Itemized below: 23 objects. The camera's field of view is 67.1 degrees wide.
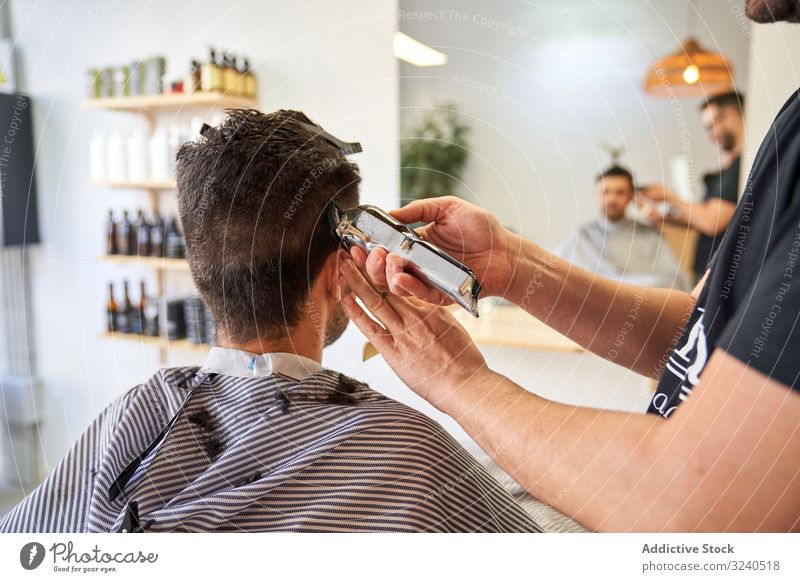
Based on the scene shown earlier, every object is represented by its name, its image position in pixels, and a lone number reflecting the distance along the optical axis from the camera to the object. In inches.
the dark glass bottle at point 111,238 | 74.2
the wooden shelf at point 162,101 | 67.2
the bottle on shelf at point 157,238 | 84.0
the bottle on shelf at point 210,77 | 71.7
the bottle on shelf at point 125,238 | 74.2
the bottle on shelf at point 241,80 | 64.4
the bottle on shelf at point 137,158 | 77.2
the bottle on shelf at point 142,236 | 74.2
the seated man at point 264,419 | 36.1
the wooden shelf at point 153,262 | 75.4
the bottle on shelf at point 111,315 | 71.6
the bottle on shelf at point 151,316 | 82.3
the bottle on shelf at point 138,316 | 79.1
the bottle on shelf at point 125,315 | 77.9
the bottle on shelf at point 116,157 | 71.3
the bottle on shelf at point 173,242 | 85.7
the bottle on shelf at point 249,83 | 59.8
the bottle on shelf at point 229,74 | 68.2
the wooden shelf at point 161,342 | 71.7
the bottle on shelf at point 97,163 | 61.7
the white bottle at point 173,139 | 76.8
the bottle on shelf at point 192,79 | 68.9
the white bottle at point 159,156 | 79.0
